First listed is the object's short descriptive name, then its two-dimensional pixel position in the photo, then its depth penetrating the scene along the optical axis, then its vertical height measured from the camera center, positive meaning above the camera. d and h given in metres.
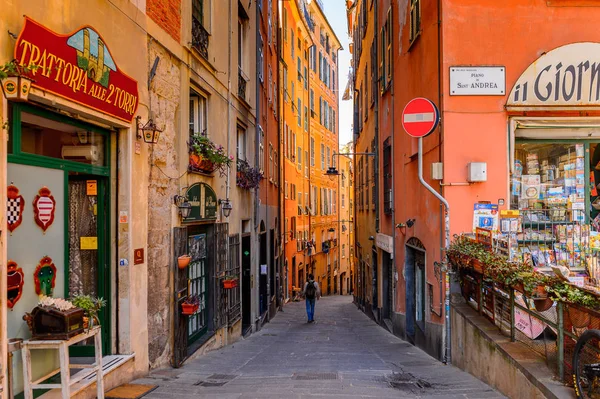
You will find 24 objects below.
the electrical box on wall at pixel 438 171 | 8.89 +0.51
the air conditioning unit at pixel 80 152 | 6.11 +0.63
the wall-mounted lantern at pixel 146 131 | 7.30 +1.01
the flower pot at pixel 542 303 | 5.38 -1.04
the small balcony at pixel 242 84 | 14.07 +3.24
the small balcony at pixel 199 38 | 9.73 +3.11
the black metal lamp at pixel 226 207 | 11.62 -0.07
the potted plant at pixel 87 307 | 5.44 -1.05
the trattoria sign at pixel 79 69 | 4.79 +1.41
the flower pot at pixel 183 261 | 8.45 -0.91
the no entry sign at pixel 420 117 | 8.72 +1.39
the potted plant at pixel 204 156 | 9.48 +0.90
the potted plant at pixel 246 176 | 13.70 +0.74
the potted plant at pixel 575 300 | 4.54 -0.88
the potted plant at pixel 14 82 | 4.43 +1.03
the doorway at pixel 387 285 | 16.00 -2.57
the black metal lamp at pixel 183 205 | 8.55 -0.01
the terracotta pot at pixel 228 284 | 11.30 -1.70
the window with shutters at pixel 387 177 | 14.80 +0.72
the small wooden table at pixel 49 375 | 4.77 -1.46
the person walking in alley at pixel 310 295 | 18.12 -3.14
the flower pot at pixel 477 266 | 7.06 -0.87
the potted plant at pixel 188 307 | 8.51 -1.65
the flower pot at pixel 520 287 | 5.77 -0.95
